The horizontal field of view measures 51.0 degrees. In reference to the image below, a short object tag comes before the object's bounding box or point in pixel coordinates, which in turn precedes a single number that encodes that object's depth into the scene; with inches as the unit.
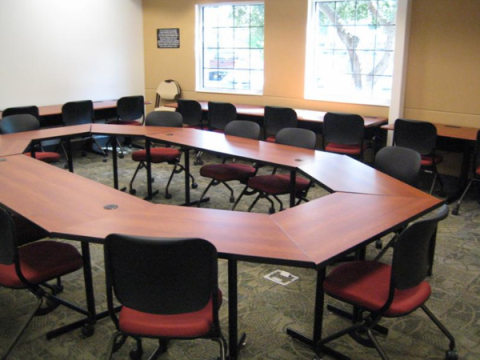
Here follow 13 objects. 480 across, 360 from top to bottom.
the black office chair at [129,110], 287.4
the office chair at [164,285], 80.0
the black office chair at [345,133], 226.7
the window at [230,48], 303.9
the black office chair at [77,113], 262.2
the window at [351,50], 258.5
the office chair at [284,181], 169.9
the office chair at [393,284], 88.8
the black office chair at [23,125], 207.8
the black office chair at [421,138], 206.4
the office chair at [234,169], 186.1
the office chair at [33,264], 96.5
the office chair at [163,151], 212.5
